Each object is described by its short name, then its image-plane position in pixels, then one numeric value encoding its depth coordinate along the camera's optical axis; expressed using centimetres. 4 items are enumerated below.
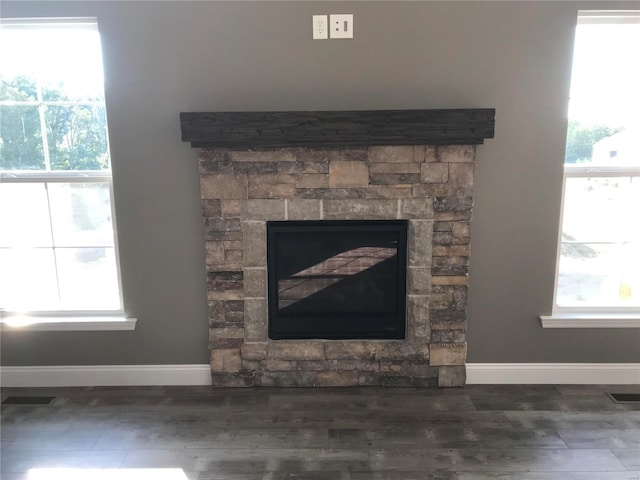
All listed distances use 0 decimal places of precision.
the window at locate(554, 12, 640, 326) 255
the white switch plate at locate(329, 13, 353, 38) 242
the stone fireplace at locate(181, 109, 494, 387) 240
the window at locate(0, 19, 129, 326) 258
